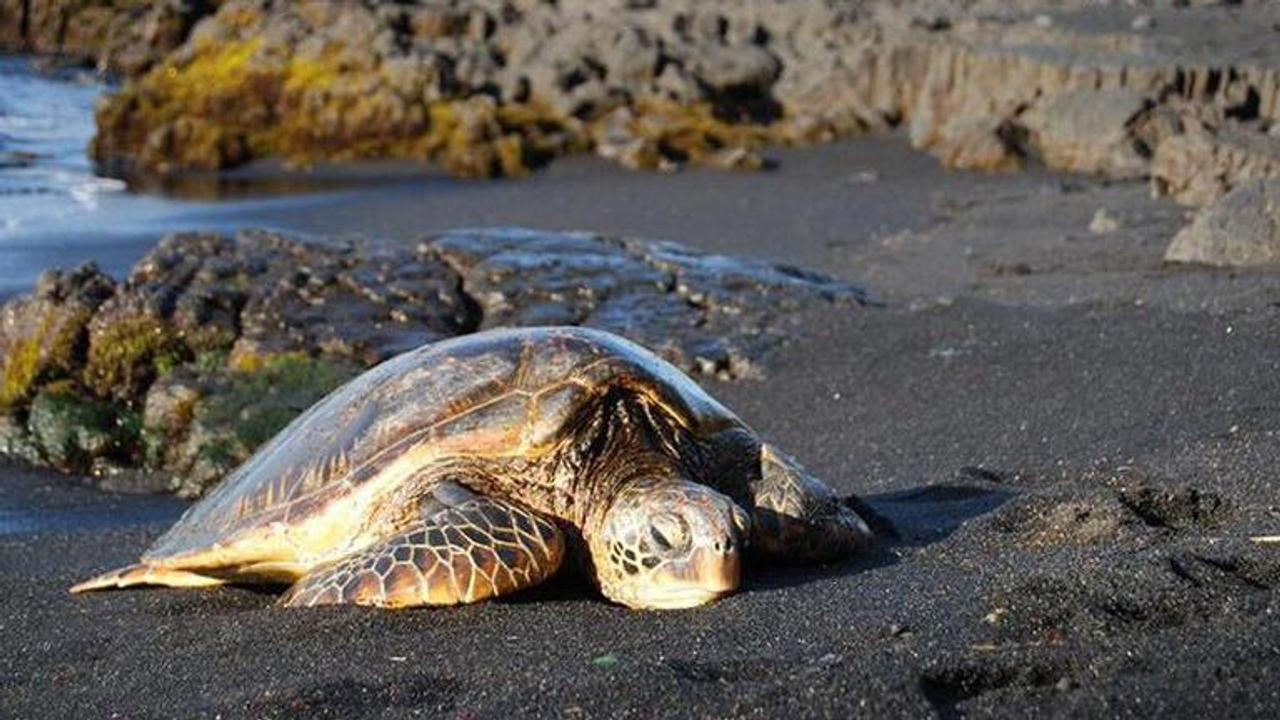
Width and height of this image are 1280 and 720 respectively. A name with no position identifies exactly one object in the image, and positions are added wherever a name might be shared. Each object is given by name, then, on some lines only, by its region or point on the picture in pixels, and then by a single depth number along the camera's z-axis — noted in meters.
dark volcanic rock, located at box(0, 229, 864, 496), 8.34
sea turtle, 4.29
